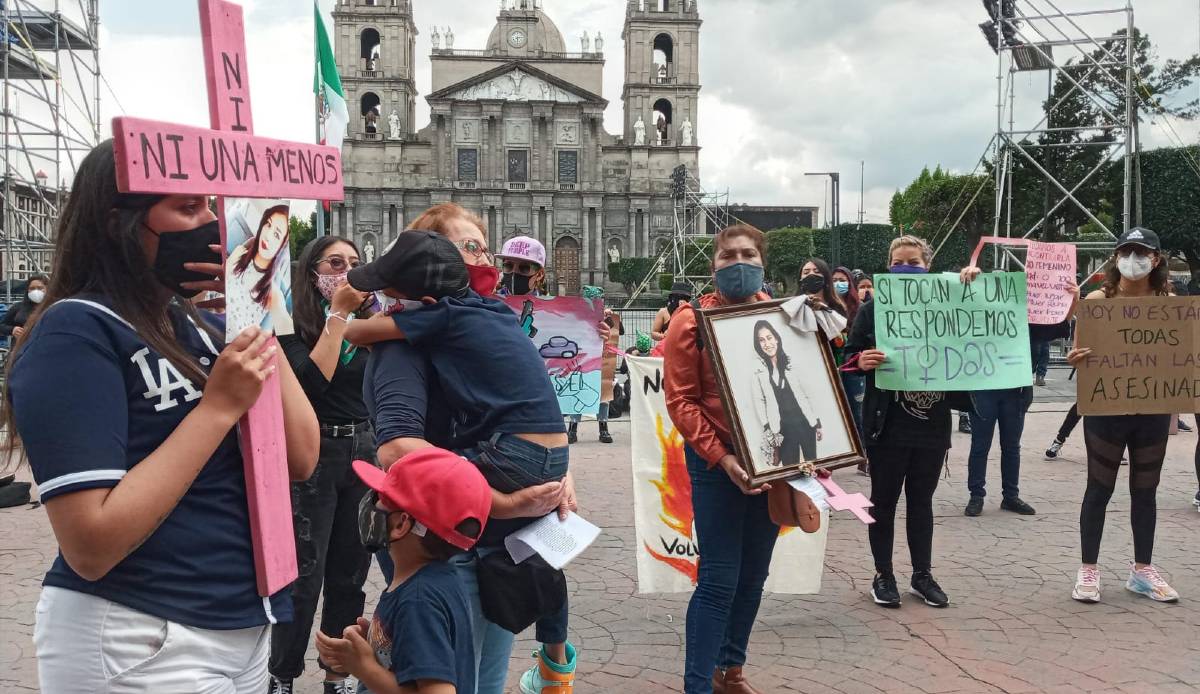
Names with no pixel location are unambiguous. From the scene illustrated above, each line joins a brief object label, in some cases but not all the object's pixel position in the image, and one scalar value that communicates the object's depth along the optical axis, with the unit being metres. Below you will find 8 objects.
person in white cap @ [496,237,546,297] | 5.91
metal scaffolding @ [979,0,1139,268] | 16.47
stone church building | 63.97
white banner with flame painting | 4.80
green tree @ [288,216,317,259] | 64.12
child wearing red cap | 2.07
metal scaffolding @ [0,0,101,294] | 16.44
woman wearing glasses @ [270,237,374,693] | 3.51
